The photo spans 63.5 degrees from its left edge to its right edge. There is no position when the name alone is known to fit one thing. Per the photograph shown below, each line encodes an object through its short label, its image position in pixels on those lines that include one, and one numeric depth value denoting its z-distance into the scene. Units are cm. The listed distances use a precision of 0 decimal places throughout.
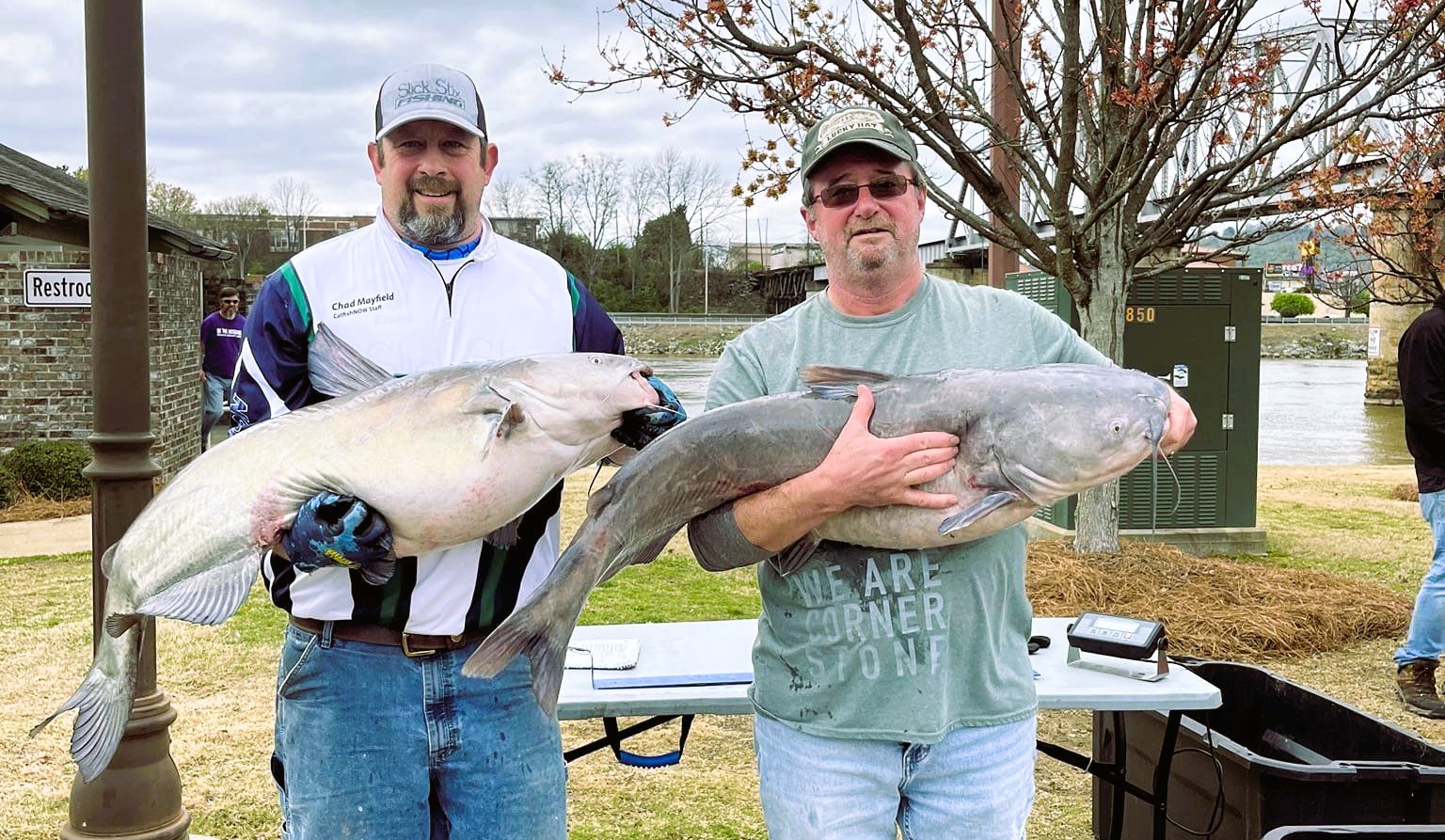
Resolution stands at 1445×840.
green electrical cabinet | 1027
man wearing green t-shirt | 258
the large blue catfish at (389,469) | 239
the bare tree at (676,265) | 7900
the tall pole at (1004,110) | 819
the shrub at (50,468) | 1221
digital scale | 400
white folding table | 376
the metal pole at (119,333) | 374
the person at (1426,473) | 618
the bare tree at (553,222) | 6731
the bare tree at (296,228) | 5781
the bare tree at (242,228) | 5506
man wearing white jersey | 269
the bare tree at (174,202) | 5844
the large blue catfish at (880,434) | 245
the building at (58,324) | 1225
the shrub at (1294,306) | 10362
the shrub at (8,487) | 1205
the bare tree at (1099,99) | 764
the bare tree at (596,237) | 7081
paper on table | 407
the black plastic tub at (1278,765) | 369
